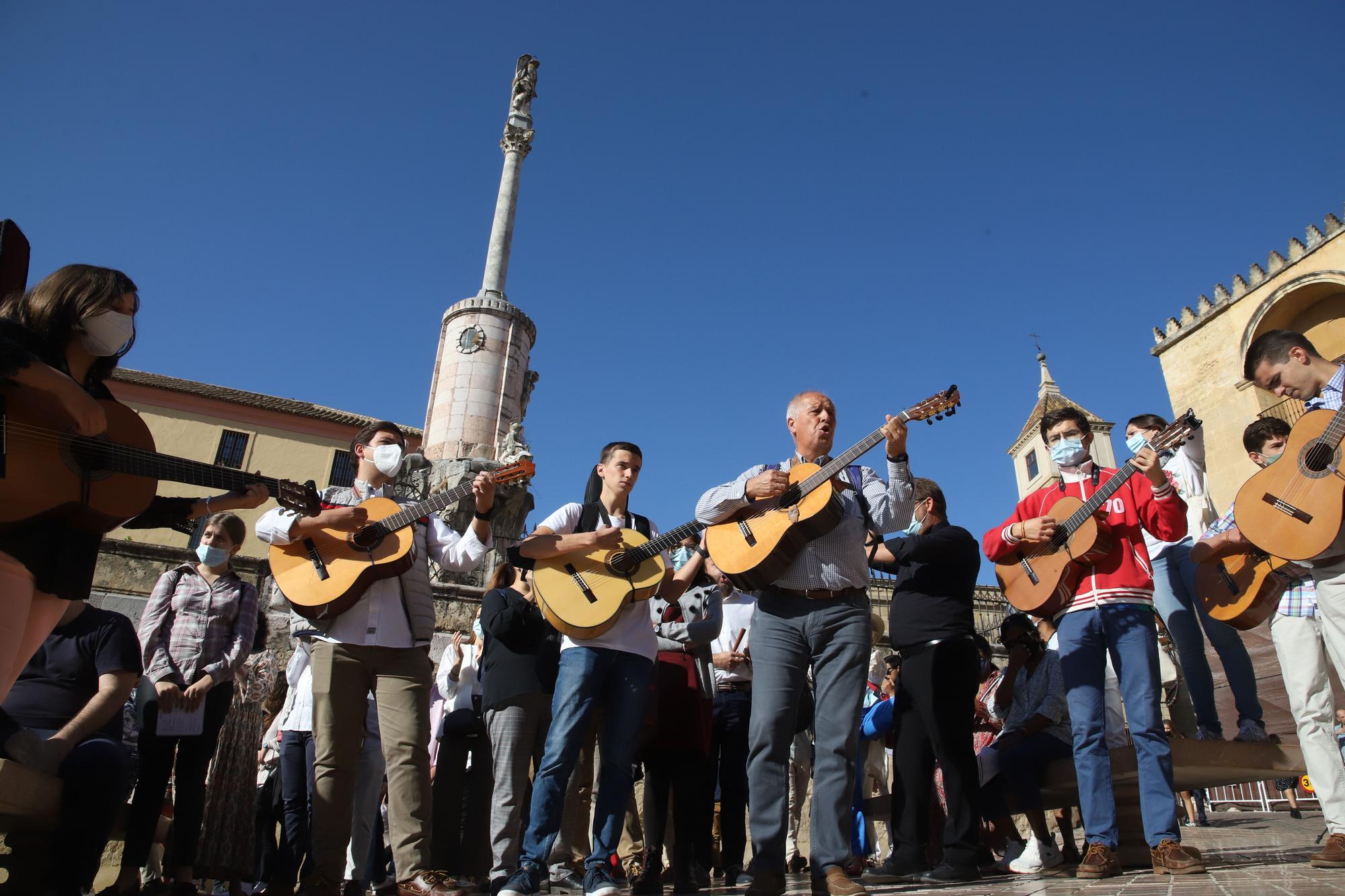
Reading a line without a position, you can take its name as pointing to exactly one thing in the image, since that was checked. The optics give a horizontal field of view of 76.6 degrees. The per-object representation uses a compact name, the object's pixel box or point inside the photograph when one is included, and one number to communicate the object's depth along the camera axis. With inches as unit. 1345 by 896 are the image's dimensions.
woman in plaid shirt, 183.9
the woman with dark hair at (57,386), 111.7
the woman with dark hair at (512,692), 159.5
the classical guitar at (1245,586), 189.6
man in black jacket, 180.5
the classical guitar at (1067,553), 178.9
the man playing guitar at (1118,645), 159.0
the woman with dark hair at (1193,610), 213.8
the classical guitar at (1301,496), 151.7
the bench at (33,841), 129.3
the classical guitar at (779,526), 161.0
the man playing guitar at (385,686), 162.6
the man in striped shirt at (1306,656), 165.6
